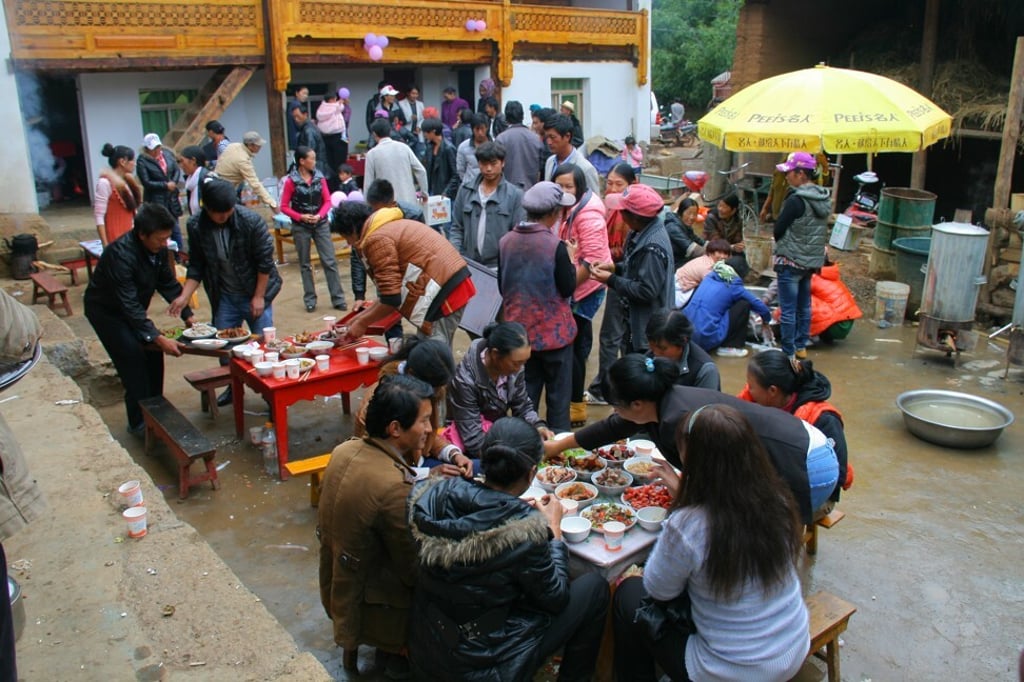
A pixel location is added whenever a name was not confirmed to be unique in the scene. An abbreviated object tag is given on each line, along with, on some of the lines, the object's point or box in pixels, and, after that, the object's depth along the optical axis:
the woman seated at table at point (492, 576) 2.89
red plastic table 5.32
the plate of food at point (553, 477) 3.97
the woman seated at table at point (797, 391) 4.03
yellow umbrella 7.23
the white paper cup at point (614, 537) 3.46
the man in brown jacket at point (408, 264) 5.47
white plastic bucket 8.78
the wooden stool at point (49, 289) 9.04
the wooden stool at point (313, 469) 5.01
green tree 31.69
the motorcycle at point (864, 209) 11.52
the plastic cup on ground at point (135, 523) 4.01
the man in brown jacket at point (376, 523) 3.32
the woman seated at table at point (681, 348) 4.35
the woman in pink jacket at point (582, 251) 5.95
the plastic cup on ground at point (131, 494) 4.26
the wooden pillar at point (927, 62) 11.05
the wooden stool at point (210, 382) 6.33
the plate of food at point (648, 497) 3.79
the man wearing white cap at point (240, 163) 9.91
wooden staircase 13.00
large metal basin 5.89
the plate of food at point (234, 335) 6.01
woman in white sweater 2.79
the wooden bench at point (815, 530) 4.26
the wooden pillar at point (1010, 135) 8.16
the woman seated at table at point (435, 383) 4.07
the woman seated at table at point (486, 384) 4.44
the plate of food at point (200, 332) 6.02
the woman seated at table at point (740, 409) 3.45
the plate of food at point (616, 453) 4.23
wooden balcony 11.64
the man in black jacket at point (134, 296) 5.61
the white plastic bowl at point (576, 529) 3.47
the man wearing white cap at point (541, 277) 5.39
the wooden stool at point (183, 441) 5.12
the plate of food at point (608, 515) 3.60
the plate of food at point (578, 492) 3.84
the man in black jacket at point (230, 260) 5.99
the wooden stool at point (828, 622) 3.40
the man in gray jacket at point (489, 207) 6.57
